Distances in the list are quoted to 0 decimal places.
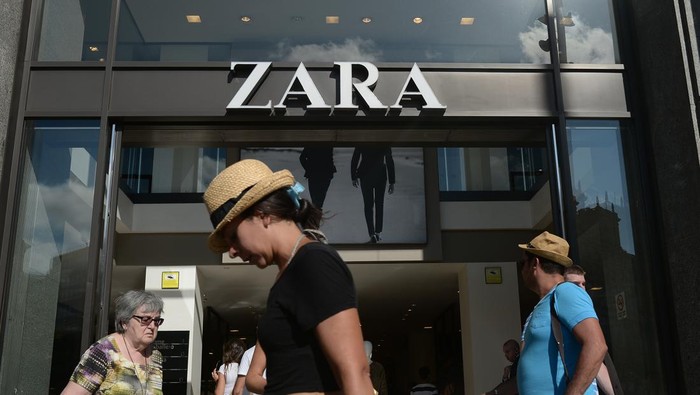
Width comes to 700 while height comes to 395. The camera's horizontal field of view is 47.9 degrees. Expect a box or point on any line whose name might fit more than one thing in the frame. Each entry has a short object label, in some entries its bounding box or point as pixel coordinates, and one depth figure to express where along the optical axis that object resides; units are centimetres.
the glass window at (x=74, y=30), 567
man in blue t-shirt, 286
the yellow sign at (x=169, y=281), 1060
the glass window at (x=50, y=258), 511
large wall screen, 1062
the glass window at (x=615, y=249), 518
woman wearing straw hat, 163
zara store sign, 550
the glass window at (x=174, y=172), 1035
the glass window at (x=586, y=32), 574
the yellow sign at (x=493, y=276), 1094
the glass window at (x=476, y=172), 1077
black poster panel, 1014
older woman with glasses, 338
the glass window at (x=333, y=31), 577
